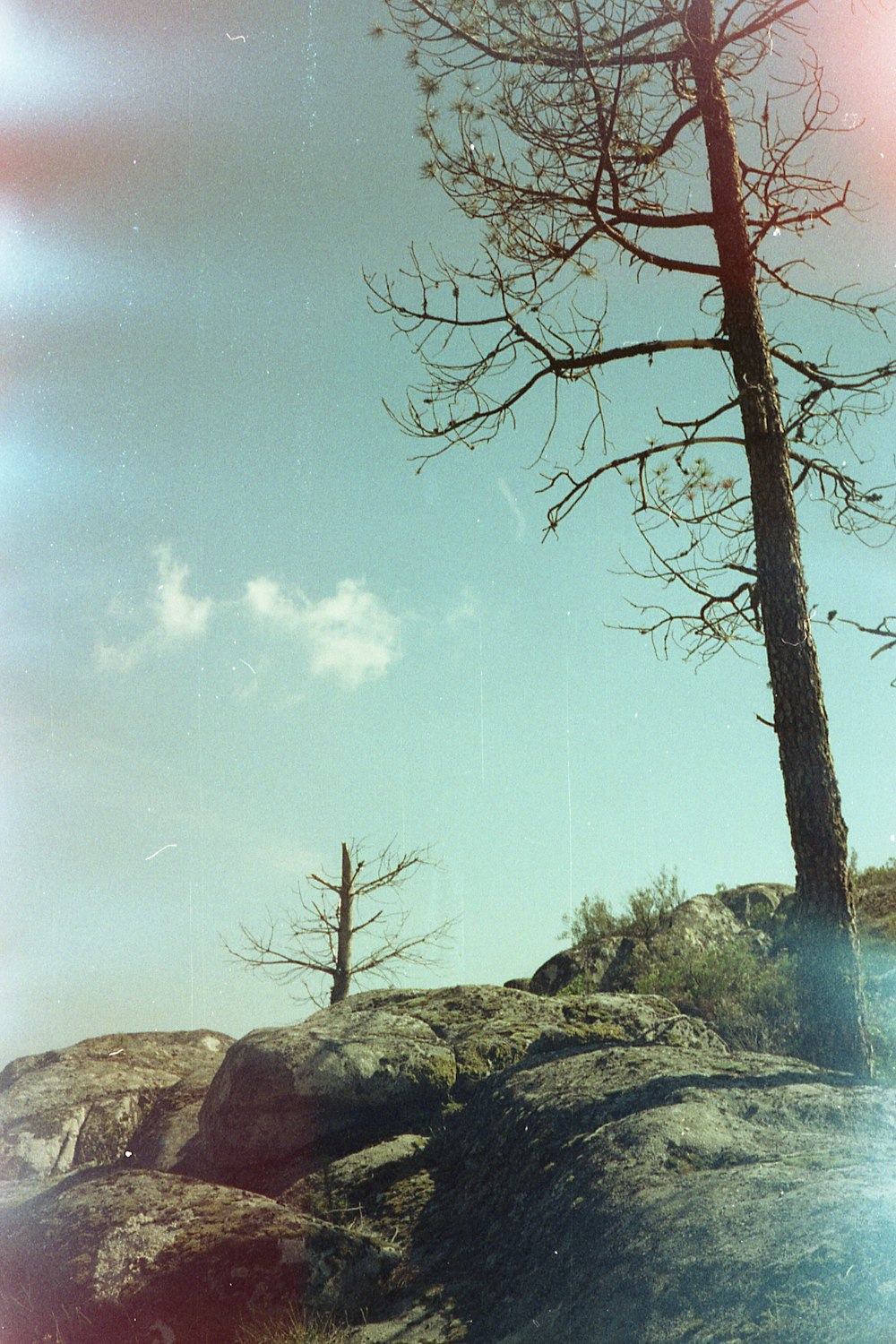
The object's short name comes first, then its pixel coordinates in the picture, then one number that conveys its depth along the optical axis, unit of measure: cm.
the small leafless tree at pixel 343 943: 1731
